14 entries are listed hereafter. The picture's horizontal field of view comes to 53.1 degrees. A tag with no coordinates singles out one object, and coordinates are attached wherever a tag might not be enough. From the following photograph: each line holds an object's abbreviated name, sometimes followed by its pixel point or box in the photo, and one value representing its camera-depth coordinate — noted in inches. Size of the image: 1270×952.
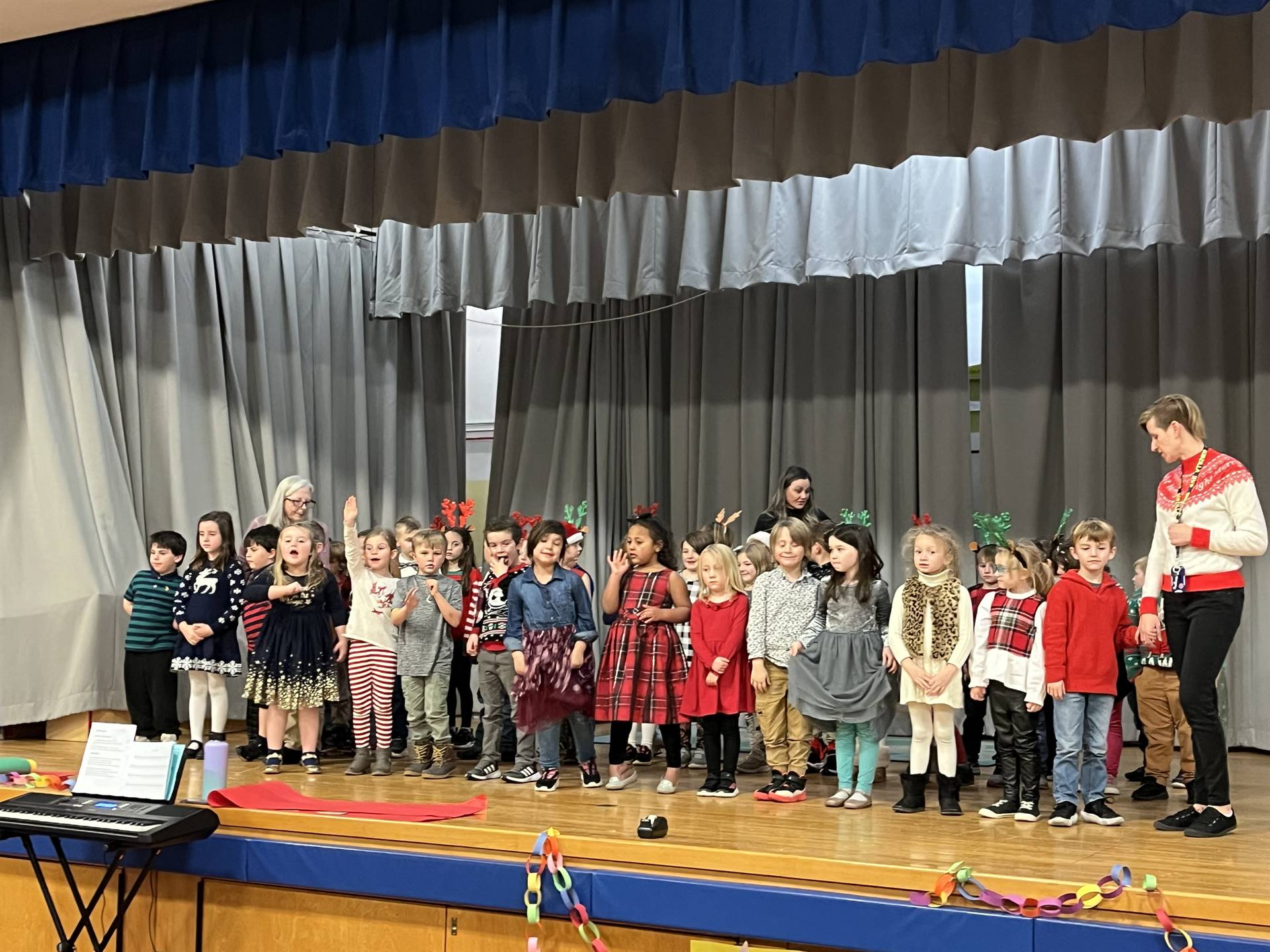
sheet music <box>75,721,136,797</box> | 168.2
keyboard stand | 159.0
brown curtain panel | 192.1
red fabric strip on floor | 174.4
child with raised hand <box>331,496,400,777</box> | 226.4
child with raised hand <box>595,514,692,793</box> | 208.2
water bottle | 186.9
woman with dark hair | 245.9
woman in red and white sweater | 164.2
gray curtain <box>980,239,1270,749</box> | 279.3
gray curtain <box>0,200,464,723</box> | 274.1
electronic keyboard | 153.2
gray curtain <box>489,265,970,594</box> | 315.6
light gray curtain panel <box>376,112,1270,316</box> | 260.1
